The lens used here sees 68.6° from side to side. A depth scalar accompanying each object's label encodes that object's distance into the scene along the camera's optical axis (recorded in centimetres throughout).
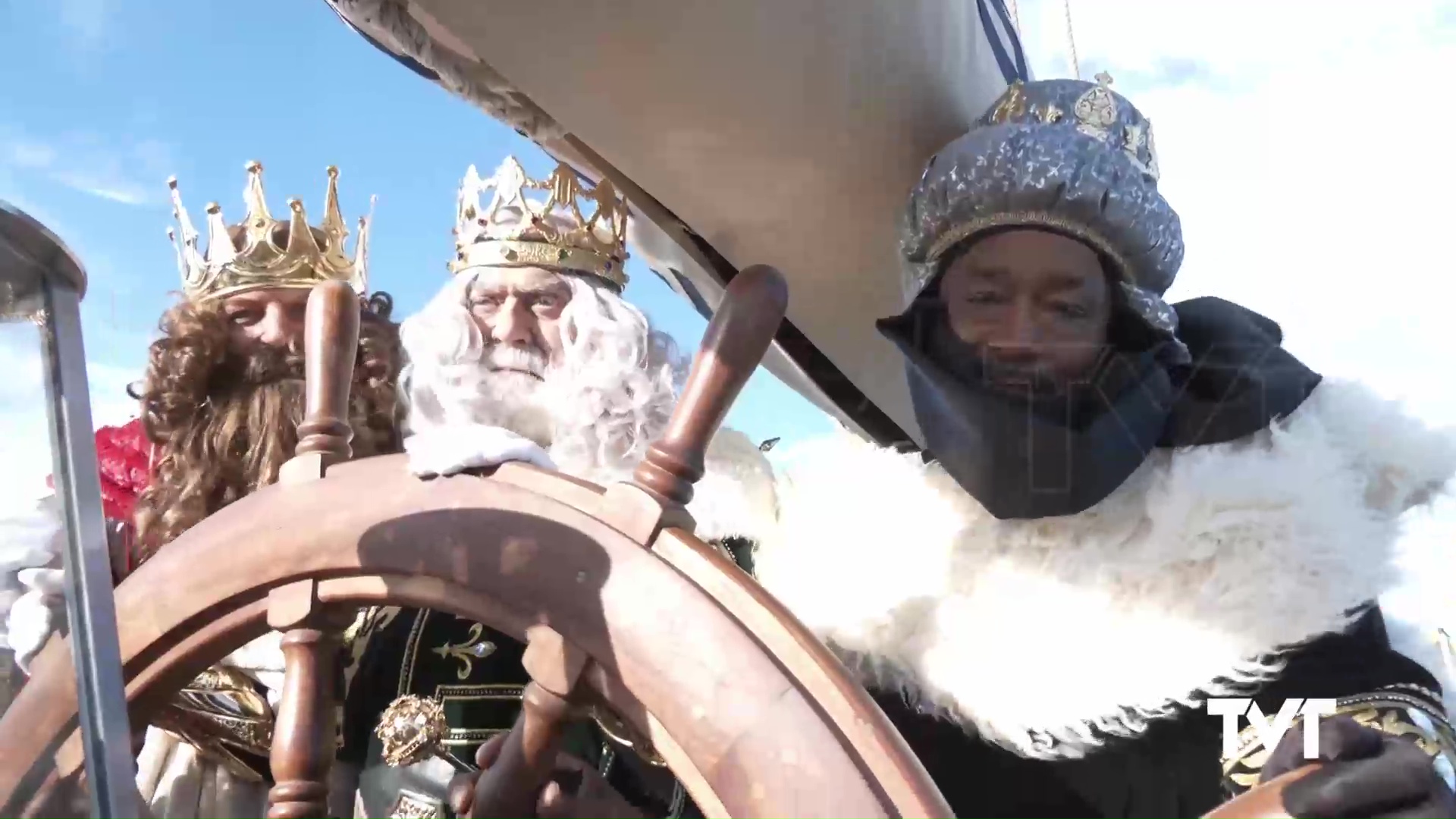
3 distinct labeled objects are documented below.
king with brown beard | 111
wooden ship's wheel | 49
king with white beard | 111
